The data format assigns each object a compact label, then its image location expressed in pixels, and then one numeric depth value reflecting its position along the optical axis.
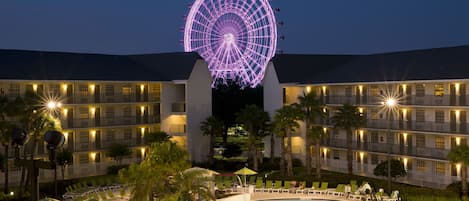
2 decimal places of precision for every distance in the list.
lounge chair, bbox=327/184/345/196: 42.12
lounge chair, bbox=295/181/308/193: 43.41
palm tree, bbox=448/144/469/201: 39.84
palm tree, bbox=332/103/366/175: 51.84
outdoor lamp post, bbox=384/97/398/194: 51.12
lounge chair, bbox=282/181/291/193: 44.06
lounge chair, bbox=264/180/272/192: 44.84
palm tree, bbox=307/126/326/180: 51.44
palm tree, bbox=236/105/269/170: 58.81
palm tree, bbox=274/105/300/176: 53.28
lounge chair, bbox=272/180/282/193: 44.36
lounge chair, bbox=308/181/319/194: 42.95
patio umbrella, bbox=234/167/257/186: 43.72
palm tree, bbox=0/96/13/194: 40.92
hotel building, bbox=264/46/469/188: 47.59
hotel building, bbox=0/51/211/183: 52.97
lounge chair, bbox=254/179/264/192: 44.94
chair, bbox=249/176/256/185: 47.70
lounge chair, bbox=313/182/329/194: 42.44
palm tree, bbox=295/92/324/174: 53.29
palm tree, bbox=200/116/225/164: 59.66
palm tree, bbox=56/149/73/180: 47.53
